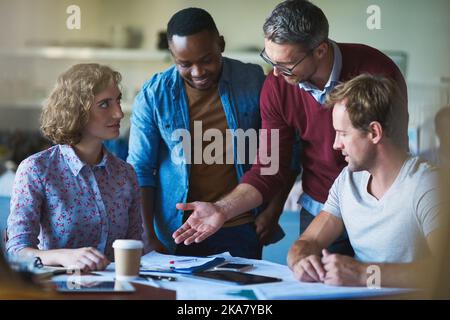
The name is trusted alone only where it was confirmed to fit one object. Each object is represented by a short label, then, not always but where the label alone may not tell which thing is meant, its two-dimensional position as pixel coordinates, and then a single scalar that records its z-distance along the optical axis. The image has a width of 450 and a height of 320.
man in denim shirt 6.33
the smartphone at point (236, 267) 5.81
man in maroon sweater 6.02
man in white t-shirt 5.68
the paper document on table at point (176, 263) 5.79
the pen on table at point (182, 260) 5.92
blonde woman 5.95
